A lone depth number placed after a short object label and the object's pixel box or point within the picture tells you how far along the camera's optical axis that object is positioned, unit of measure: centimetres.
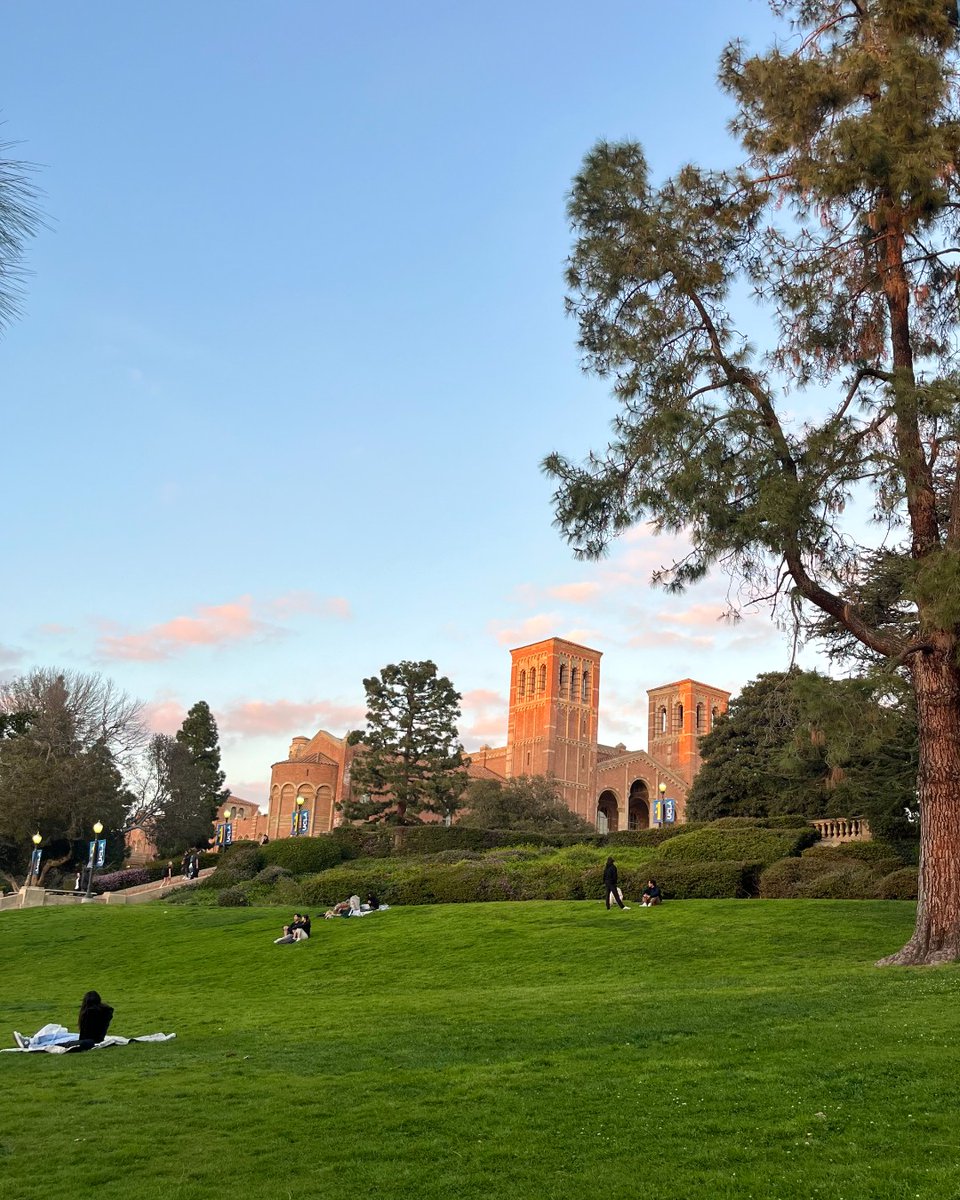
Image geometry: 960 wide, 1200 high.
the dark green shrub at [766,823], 3291
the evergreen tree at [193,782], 5916
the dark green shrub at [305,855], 3881
